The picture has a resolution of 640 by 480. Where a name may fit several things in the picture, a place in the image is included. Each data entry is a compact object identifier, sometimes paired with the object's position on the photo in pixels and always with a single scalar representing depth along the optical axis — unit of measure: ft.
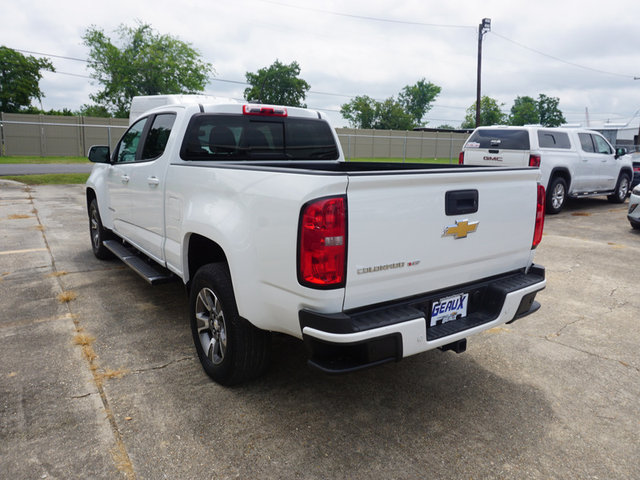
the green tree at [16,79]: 156.76
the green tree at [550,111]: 300.20
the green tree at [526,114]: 301.02
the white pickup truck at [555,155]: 35.32
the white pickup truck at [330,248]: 7.78
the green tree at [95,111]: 158.20
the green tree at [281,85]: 232.53
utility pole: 106.91
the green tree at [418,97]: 318.45
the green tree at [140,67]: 149.38
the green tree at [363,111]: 259.80
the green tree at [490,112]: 285.43
